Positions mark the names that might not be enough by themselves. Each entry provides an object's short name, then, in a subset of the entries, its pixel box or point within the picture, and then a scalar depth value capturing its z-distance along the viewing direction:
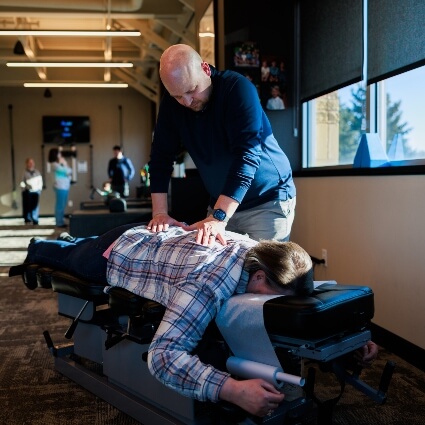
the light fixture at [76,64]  8.45
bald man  1.71
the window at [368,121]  2.57
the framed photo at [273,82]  3.72
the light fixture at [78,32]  6.85
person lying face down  1.22
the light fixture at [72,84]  10.25
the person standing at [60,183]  9.46
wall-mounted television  12.01
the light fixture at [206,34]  4.36
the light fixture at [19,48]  8.17
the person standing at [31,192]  9.98
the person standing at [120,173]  9.01
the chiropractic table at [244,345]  1.24
